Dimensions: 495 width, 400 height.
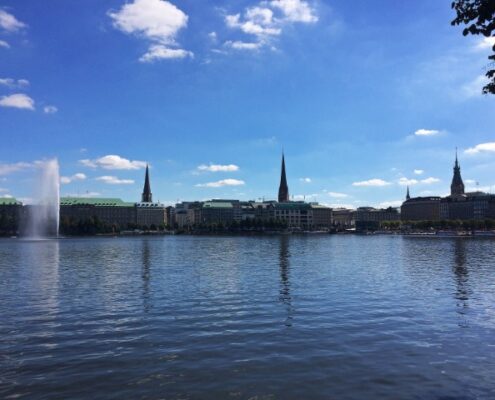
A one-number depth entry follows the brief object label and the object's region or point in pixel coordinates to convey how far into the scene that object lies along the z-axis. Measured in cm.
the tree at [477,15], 1071
